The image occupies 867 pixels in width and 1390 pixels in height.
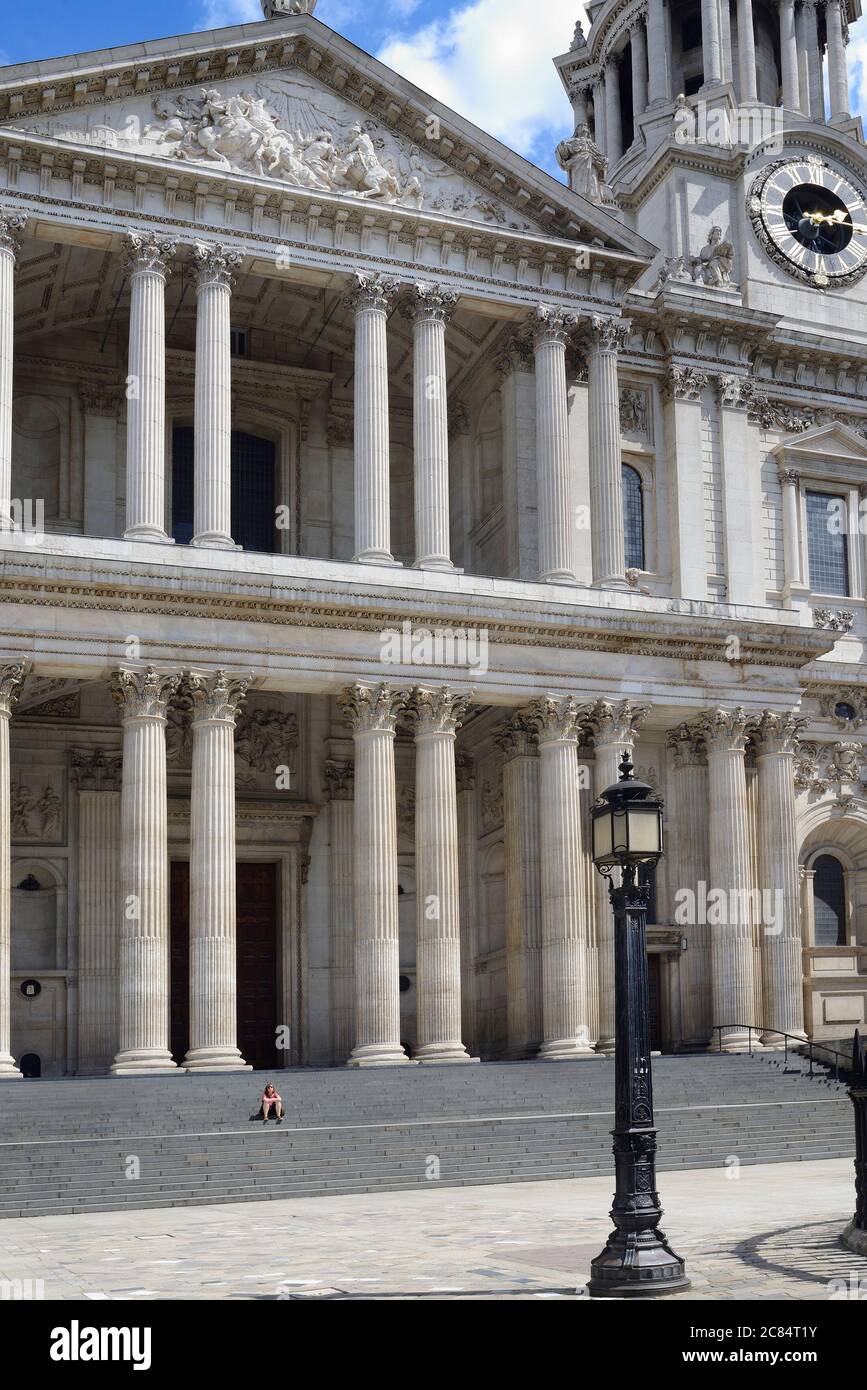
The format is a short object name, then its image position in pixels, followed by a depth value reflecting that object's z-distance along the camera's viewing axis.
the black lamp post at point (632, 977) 15.13
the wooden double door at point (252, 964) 42.25
